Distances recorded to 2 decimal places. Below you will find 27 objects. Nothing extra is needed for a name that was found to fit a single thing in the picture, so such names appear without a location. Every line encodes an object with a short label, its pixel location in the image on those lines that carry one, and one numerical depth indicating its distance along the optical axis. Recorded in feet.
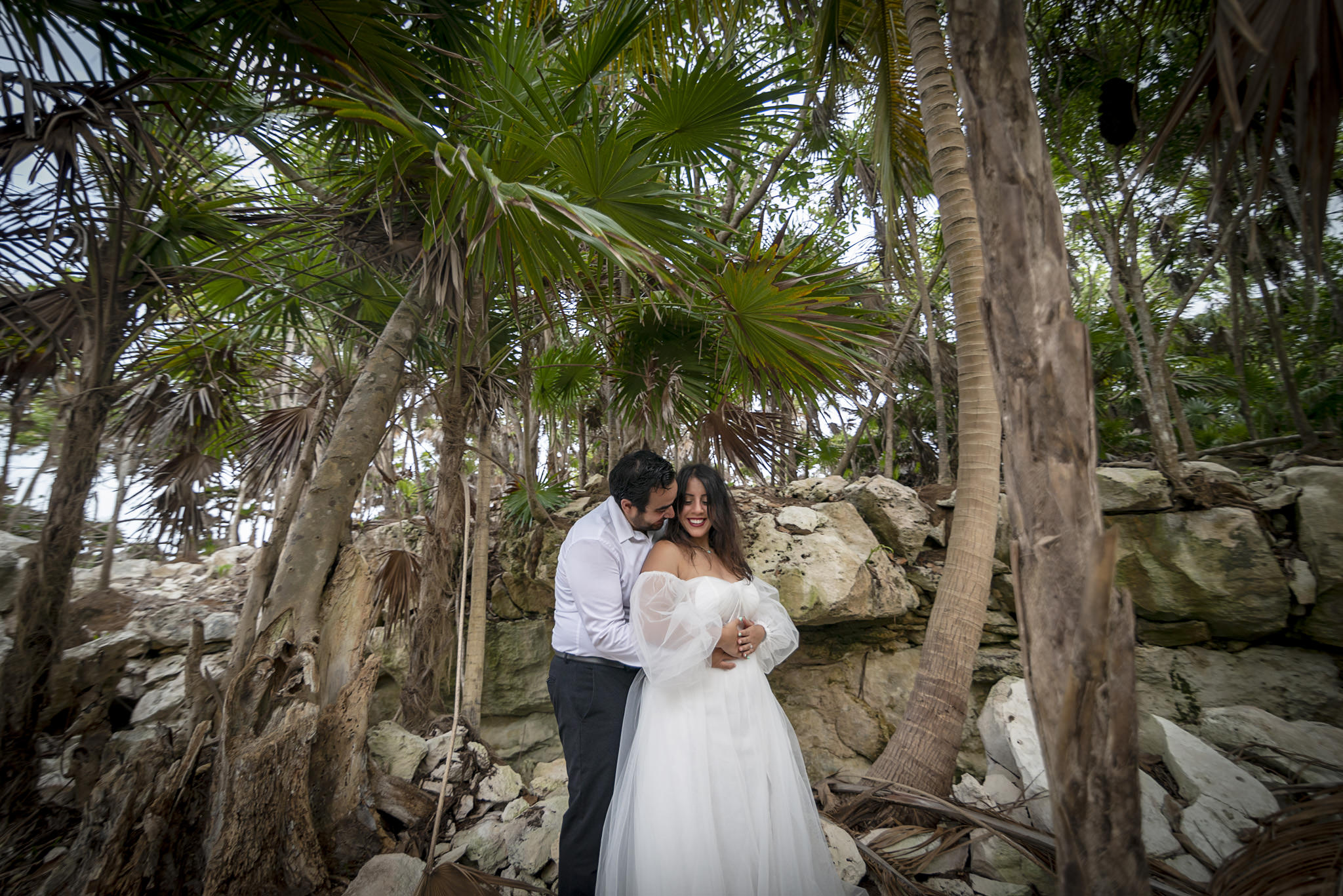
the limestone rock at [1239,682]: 12.82
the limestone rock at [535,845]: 8.49
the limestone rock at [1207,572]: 13.30
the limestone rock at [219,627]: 14.78
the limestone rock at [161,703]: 11.71
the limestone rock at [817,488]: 16.96
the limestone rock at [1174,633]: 13.92
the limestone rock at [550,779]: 10.94
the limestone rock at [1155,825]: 7.07
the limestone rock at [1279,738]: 8.30
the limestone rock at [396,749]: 9.92
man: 7.04
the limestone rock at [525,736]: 15.19
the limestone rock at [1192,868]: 6.69
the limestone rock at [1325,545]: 12.94
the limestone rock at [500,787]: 10.16
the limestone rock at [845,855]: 7.38
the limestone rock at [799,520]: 14.76
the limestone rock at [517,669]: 15.37
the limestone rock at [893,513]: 15.56
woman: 6.28
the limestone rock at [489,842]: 8.72
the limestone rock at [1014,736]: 8.89
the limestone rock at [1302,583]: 13.09
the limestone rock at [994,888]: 7.11
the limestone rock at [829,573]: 13.37
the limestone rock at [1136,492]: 14.40
